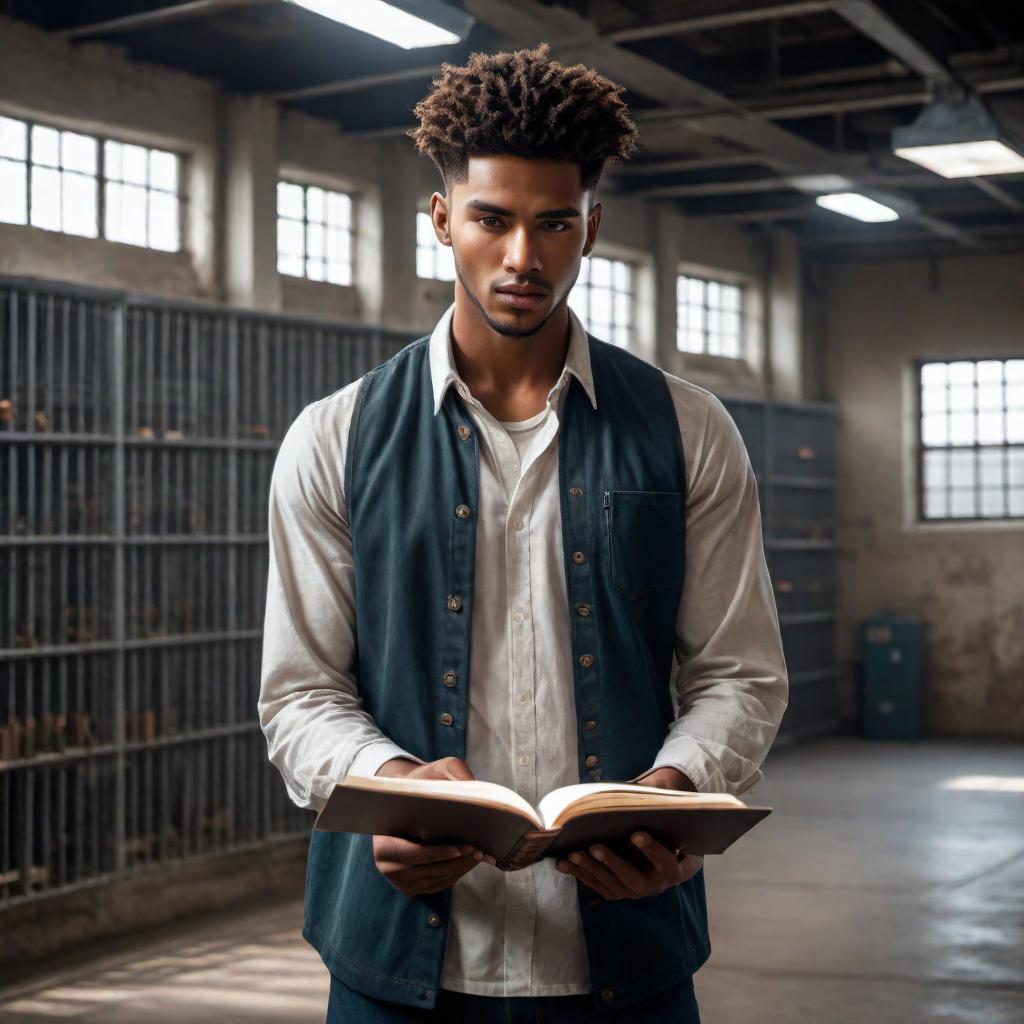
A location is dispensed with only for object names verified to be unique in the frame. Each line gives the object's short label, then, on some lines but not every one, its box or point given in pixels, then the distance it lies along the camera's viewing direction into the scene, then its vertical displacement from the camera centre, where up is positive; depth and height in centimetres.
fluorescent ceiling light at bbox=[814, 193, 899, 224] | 963 +216
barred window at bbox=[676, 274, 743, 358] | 1166 +173
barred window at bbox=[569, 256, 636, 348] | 1048 +167
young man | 177 -8
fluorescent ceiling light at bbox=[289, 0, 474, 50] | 531 +188
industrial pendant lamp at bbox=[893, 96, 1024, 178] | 722 +194
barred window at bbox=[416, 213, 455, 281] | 898 +168
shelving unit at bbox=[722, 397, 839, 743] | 1184 -5
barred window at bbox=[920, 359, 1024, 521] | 1248 +78
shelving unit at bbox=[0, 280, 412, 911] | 617 -22
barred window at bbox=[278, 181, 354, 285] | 814 +166
